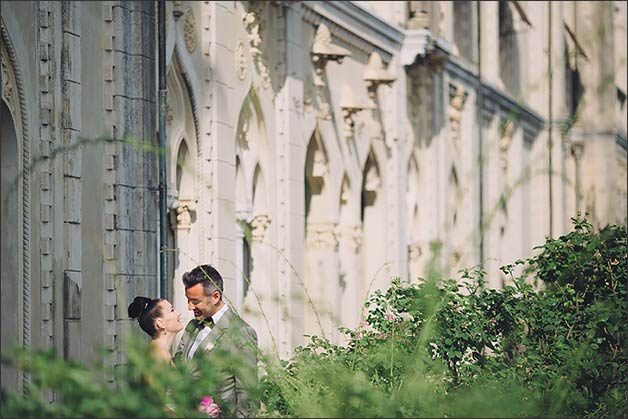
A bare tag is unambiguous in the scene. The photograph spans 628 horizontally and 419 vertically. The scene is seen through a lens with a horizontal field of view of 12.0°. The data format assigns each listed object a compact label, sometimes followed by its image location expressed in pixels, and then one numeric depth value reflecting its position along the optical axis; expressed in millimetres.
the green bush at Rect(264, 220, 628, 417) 9691
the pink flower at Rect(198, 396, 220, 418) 11039
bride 14552
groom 10706
